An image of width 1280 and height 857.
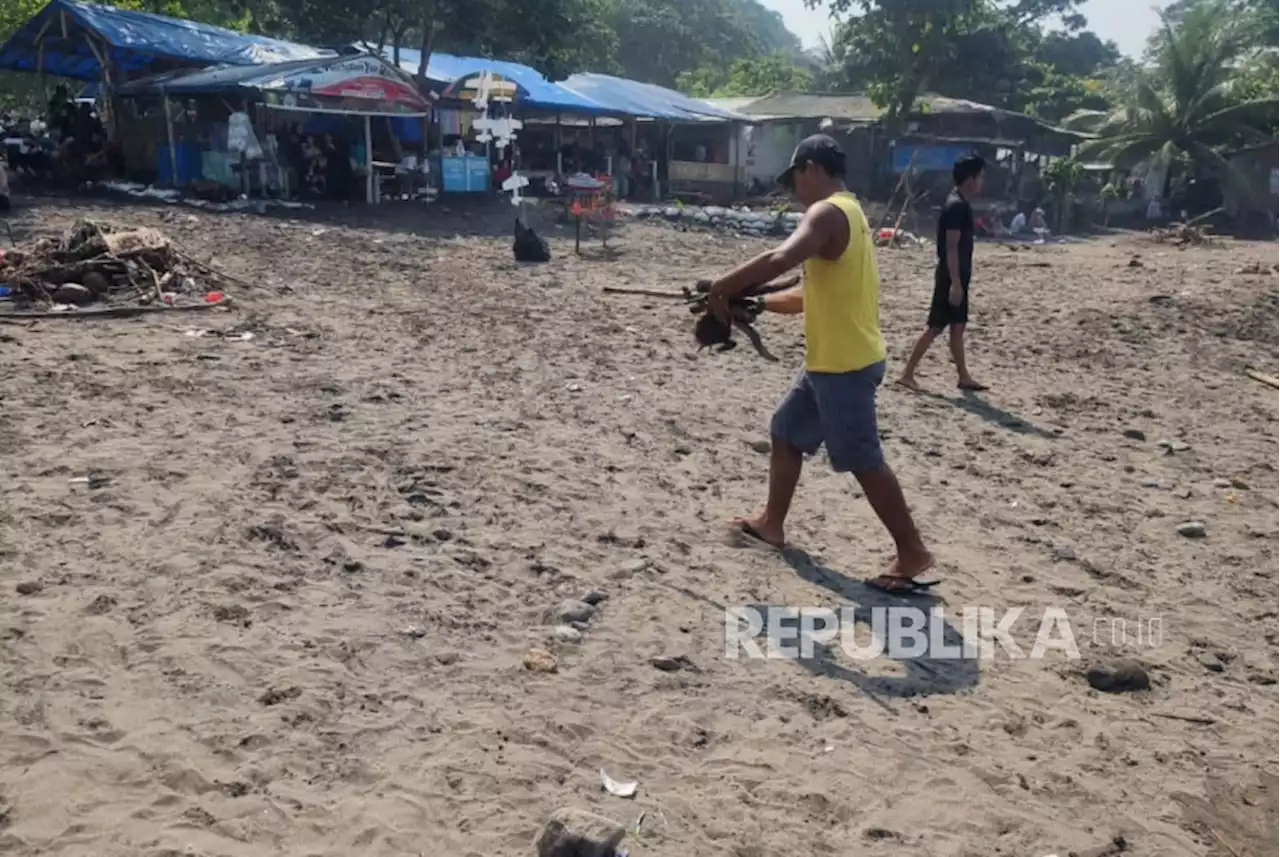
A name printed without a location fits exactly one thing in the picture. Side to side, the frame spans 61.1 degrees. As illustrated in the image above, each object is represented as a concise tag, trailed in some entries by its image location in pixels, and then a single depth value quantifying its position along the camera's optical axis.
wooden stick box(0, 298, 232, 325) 8.29
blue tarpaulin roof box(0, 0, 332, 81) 20.52
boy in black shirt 6.98
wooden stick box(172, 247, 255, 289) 10.20
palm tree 28.78
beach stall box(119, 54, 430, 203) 18.31
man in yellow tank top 3.81
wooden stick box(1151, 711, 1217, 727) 3.54
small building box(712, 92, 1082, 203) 28.08
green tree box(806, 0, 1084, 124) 27.58
